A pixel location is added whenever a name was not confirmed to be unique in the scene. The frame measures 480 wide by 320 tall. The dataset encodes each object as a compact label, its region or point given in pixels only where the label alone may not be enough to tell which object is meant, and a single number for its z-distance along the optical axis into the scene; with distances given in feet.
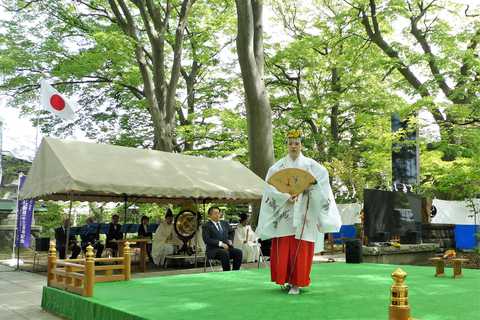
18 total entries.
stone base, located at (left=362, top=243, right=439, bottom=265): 35.55
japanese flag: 40.93
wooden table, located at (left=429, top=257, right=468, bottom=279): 22.95
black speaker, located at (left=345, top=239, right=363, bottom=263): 32.48
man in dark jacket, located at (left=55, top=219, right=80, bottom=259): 37.75
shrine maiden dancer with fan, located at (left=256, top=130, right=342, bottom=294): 18.52
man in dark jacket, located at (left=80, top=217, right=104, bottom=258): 40.30
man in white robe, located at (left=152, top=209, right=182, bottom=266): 39.14
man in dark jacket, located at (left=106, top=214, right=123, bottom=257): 38.32
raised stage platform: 14.03
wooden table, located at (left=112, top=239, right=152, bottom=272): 34.03
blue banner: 41.09
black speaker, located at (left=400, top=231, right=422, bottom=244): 41.78
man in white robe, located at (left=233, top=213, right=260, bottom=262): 37.63
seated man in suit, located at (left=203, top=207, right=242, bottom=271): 28.63
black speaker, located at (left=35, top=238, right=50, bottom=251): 37.17
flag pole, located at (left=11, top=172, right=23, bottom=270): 46.75
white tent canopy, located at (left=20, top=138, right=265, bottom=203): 29.81
